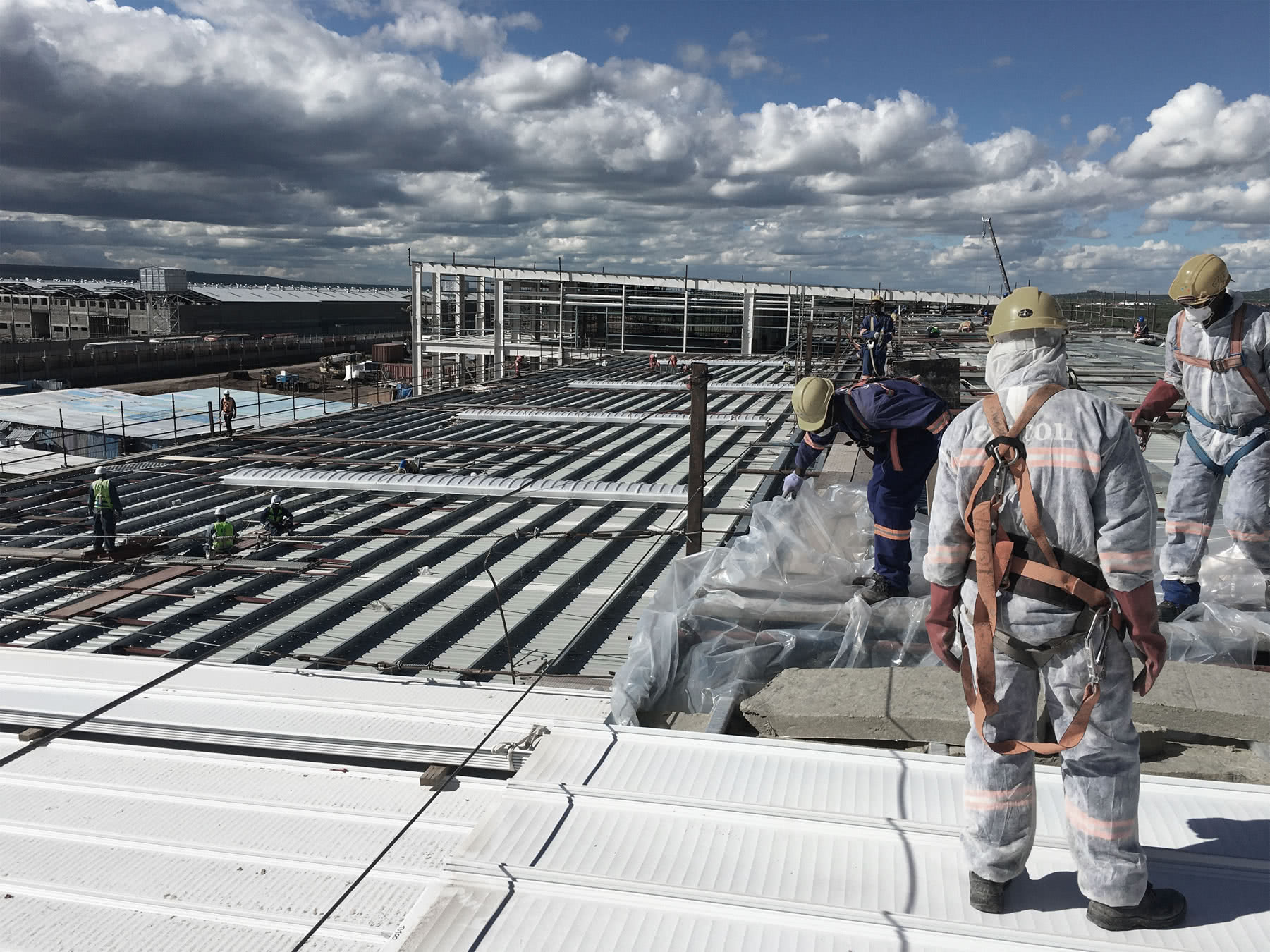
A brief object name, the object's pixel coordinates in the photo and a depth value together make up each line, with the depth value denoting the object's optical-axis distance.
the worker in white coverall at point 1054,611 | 2.45
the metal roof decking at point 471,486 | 10.14
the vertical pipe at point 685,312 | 42.03
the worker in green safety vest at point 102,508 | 9.41
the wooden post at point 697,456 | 5.73
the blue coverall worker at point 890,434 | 5.01
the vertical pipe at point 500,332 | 40.56
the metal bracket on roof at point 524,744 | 3.70
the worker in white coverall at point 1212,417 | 4.51
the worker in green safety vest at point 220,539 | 8.51
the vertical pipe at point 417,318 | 42.66
